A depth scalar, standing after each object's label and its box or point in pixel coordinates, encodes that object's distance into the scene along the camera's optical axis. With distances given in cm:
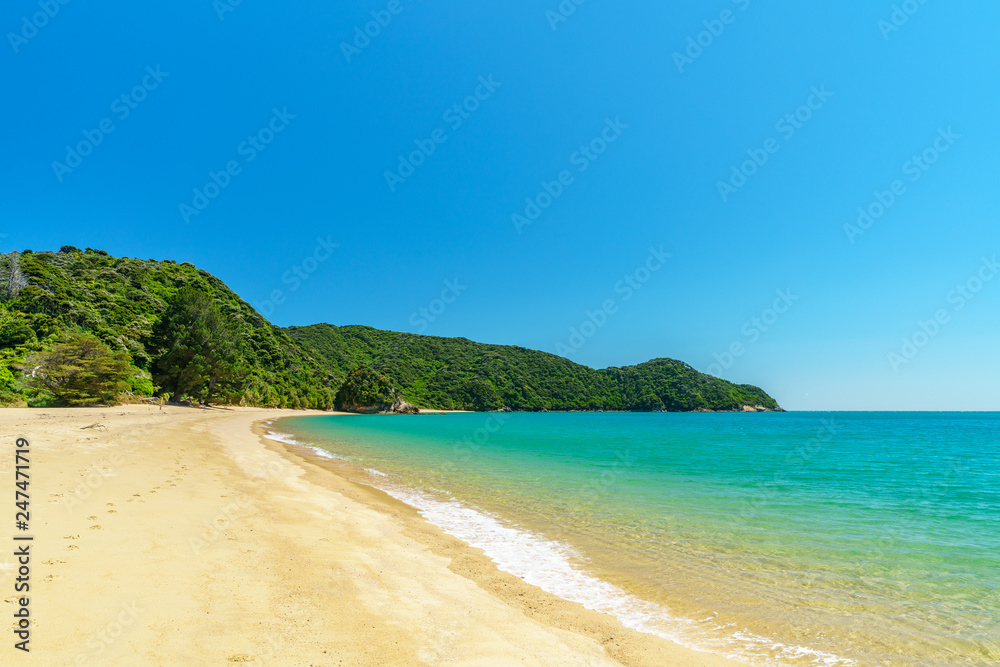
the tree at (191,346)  6109
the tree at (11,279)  5426
